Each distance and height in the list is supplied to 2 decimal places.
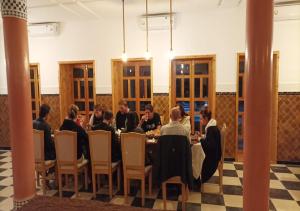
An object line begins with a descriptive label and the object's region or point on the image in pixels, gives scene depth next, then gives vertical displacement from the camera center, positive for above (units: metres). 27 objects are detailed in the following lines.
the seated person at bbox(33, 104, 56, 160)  3.63 -0.56
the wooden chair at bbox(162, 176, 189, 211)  3.09 -1.27
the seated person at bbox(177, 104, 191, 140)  4.01 -0.48
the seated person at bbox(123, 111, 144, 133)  3.79 -0.54
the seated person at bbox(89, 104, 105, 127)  4.47 -0.44
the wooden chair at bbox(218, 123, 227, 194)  3.57 -1.13
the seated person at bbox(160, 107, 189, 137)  3.05 -0.47
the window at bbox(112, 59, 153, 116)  5.59 +0.21
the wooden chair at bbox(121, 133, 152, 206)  3.18 -0.89
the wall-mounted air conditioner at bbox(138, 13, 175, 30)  5.07 +1.54
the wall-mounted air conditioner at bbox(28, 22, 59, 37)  5.65 +1.55
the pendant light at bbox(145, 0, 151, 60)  5.19 +1.23
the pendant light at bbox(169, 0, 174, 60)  4.74 +1.17
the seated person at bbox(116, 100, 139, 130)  4.74 -0.47
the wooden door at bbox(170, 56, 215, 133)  5.26 +0.16
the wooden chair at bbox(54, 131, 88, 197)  3.40 -0.90
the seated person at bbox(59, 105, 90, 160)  3.61 -0.56
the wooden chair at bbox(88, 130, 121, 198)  3.35 -0.88
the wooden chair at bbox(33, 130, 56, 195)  3.51 -0.94
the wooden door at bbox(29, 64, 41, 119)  6.09 +0.18
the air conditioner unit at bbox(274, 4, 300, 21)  4.50 +1.51
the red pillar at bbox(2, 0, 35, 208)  2.80 -0.05
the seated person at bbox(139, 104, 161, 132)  4.49 -0.57
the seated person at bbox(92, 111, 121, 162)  3.47 -0.59
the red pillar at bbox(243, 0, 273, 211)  2.03 -0.10
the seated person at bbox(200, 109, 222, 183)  3.52 -0.83
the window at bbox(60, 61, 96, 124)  5.93 +0.16
